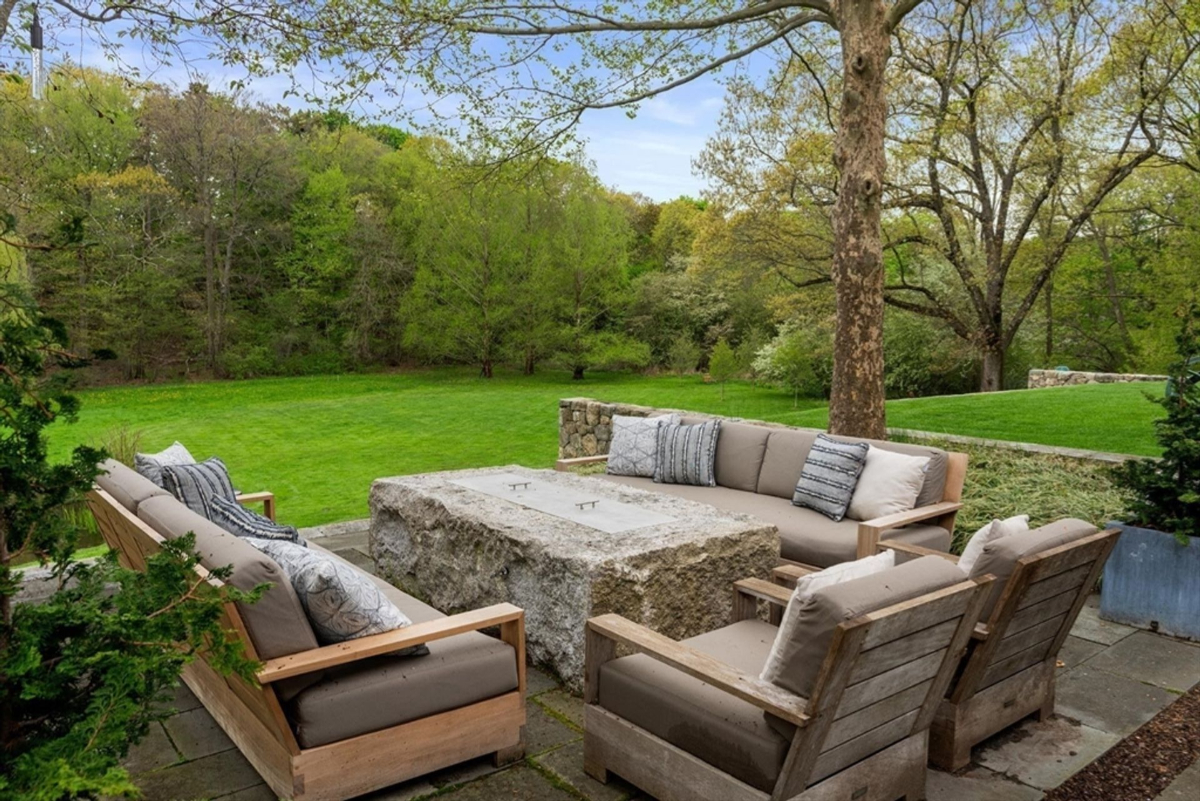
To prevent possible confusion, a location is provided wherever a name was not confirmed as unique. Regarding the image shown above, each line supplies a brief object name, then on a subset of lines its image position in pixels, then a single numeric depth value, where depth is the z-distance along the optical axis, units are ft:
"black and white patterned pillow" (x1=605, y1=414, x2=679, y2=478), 19.03
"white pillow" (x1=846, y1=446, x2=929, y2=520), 14.73
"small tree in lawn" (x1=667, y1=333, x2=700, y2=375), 81.41
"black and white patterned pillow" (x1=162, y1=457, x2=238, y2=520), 11.41
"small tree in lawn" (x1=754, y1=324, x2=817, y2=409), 60.39
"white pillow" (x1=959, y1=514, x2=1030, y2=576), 8.61
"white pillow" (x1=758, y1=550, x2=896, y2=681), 6.88
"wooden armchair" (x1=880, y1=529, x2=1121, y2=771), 8.43
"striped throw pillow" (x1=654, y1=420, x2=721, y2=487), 18.22
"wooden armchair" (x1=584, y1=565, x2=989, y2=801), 6.61
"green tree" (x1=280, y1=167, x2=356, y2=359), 79.30
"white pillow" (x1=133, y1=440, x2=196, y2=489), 11.73
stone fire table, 10.87
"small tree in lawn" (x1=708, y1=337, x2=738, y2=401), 62.34
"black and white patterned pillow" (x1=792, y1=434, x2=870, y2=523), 15.28
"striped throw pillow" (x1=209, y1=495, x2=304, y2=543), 10.07
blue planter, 12.84
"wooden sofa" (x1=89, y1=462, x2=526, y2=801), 7.62
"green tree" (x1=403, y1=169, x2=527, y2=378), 74.28
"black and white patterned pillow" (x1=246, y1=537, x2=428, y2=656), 7.97
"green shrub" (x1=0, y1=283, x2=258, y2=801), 4.56
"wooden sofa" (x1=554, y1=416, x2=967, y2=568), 13.91
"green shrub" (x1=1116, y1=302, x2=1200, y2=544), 12.92
